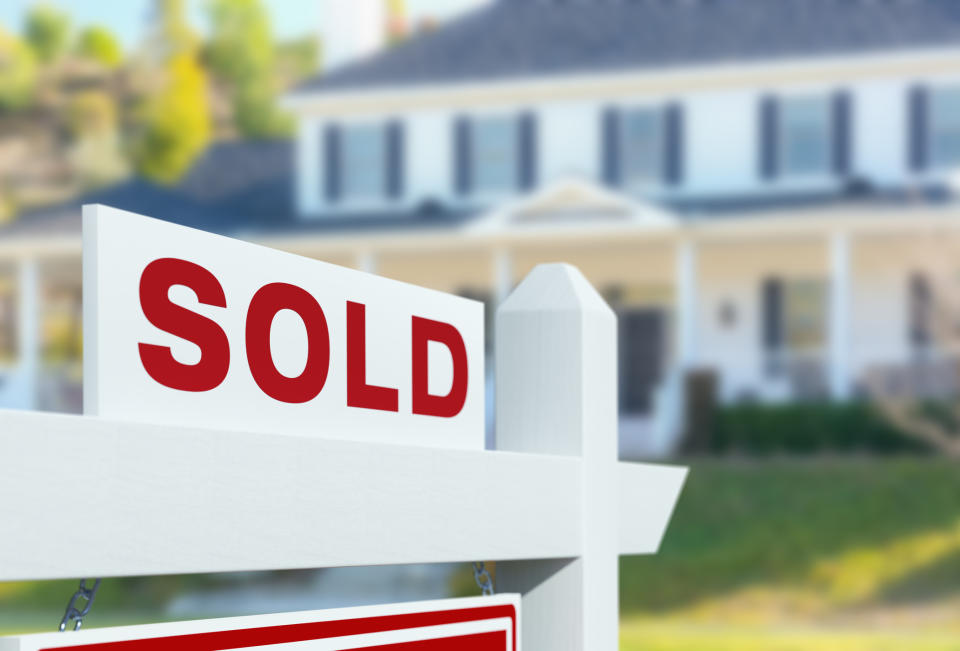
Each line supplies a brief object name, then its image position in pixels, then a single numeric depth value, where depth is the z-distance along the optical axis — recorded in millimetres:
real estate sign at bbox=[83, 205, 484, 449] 3247
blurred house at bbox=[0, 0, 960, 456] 25742
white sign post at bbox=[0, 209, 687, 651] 3172
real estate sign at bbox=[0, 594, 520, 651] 3195
